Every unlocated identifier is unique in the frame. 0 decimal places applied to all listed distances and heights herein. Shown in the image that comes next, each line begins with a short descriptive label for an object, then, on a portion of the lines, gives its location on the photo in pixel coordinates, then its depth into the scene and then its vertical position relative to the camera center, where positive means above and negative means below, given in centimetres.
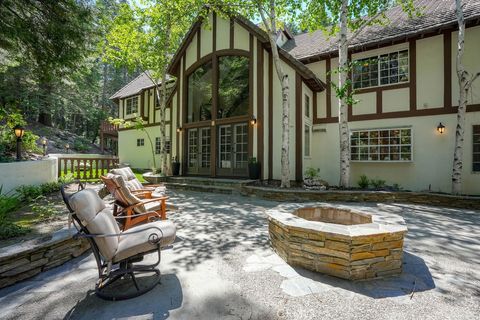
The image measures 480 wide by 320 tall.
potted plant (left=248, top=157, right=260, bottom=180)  972 -28
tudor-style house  879 +241
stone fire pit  276 -99
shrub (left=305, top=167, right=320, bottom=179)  918 -41
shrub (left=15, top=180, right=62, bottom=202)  606 -73
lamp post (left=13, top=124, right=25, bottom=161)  672 +73
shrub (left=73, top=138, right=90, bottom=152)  2405 +161
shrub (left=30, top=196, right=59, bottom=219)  454 -94
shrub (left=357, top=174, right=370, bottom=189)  894 -77
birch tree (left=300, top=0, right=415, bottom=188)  817 +513
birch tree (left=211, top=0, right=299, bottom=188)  842 +285
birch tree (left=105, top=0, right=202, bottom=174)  1098 +595
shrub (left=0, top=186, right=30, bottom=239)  344 -92
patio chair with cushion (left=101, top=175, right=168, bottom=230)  408 -66
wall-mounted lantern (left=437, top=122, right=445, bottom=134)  870 +118
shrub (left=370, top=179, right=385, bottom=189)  892 -78
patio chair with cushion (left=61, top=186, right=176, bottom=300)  241 -84
